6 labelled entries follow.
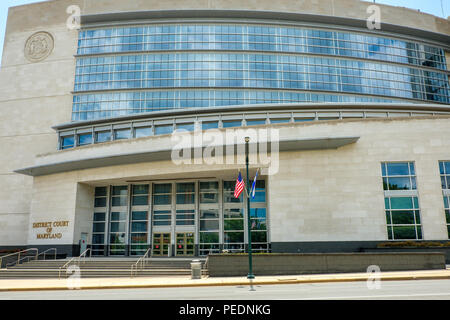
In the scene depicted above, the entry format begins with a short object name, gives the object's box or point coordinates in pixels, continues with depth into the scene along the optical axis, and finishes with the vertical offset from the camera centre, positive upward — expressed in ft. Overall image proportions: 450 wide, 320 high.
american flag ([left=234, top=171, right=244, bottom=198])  71.15 +9.10
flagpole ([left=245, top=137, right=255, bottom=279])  62.75 -5.36
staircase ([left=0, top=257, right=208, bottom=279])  76.24 -7.47
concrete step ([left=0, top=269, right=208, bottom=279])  75.51 -8.04
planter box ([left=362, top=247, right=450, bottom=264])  77.97 -3.64
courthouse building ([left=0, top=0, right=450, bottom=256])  87.86 +38.90
